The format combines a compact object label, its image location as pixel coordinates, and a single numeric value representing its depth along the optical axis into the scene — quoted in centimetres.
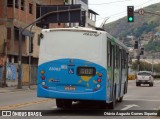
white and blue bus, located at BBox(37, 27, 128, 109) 1803
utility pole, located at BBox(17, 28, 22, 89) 4416
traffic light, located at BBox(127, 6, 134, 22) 3594
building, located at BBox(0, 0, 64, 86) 4965
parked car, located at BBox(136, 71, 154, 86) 5959
